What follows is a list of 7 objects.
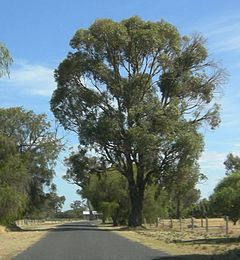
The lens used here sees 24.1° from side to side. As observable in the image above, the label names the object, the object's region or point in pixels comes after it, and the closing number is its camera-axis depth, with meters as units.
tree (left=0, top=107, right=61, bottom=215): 72.62
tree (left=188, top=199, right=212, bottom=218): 122.64
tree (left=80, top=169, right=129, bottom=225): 69.00
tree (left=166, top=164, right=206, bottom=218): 54.34
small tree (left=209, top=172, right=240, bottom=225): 29.96
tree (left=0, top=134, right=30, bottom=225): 52.12
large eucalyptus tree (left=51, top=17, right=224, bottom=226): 53.12
